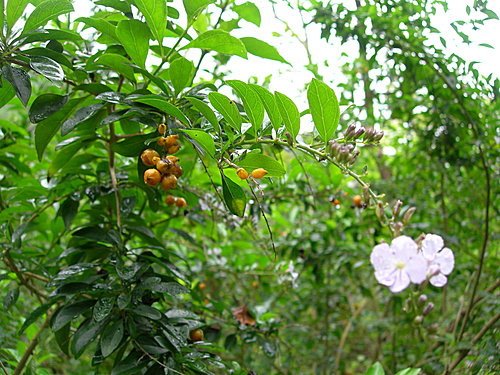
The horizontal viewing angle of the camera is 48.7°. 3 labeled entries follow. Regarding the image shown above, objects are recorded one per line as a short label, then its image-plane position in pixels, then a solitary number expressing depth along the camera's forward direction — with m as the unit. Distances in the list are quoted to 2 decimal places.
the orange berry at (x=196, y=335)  0.36
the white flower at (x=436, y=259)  0.24
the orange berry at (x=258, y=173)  0.26
